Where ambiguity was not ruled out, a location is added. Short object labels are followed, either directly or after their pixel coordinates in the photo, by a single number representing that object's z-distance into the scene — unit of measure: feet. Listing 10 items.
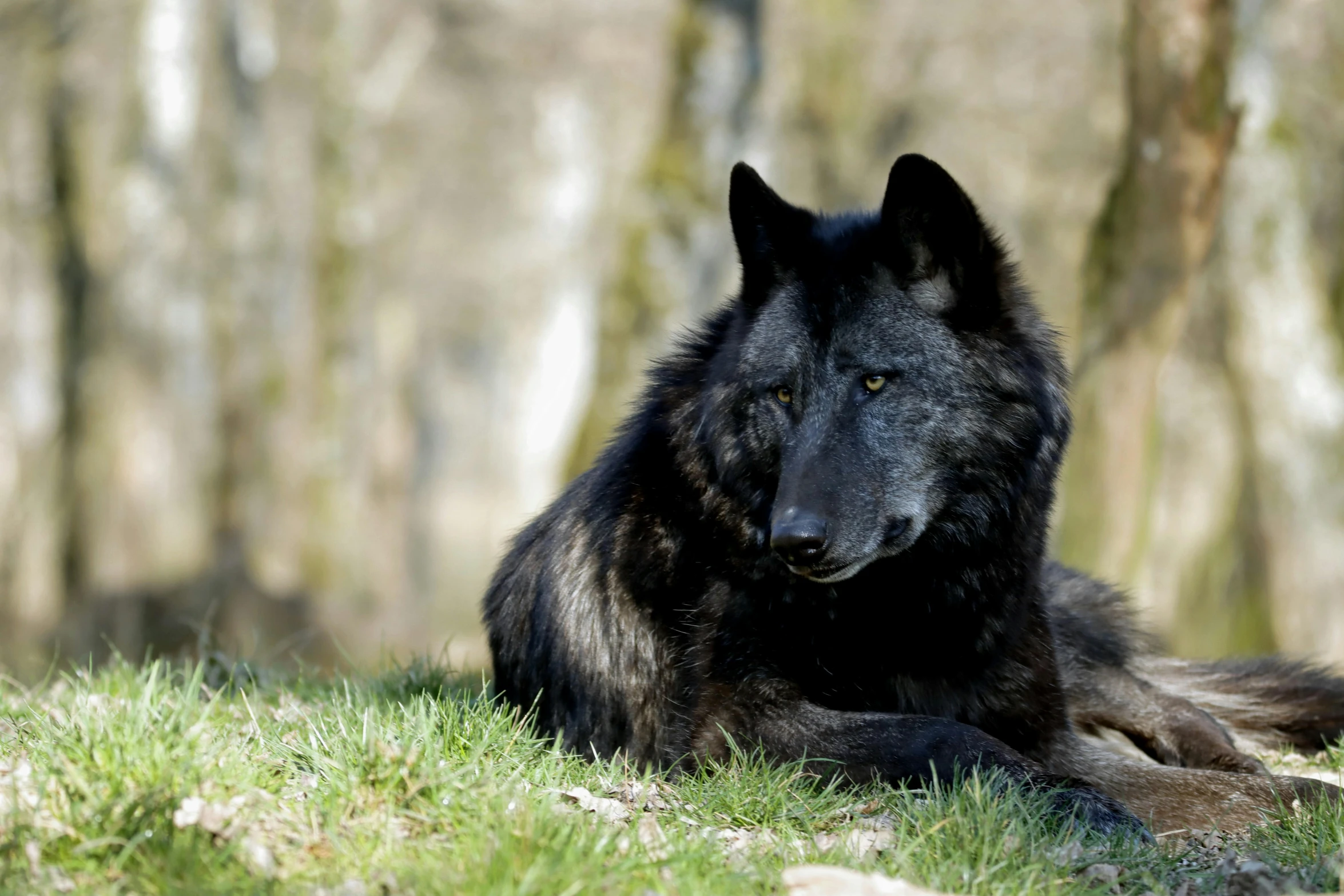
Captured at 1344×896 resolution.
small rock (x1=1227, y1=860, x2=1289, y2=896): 22.30
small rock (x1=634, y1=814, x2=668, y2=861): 21.94
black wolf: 27.73
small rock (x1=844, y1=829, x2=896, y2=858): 23.38
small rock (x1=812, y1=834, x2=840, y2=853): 23.66
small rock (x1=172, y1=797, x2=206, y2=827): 21.08
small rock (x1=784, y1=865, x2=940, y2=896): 19.62
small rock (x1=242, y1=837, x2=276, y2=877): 20.48
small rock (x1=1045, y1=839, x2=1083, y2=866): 22.88
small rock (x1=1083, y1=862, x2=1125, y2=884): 22.67
